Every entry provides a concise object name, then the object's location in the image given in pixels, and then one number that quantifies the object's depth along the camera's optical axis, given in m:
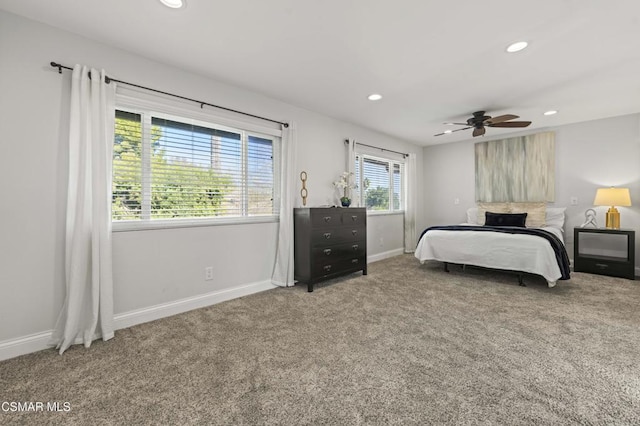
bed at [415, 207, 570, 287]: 3.44
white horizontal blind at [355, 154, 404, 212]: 5.20
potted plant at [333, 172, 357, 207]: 4.48
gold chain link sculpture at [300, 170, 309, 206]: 3.99
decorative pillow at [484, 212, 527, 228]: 4.80
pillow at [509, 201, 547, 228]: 4.89
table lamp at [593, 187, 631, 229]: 4.05
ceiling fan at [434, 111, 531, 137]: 3.95
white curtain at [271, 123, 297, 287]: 3.65
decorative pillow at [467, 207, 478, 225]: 5.65
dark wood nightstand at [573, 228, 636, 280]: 3.99
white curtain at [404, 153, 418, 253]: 6.03
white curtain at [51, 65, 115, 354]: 2.16
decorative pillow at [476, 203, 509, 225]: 5.40
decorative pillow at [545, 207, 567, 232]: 4.76
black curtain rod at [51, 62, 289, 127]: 2.19
